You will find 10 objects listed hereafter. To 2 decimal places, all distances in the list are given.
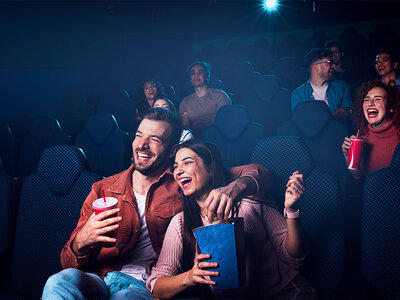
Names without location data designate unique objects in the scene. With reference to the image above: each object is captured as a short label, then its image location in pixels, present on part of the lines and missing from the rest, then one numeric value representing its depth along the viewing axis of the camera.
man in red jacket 1.00
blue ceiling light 4.77
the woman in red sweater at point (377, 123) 1.24
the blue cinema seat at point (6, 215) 1.27
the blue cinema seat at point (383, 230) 0.93
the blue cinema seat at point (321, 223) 0.96
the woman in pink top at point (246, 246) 0.91
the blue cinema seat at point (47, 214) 1.18
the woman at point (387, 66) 1.73
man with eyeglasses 1.79
